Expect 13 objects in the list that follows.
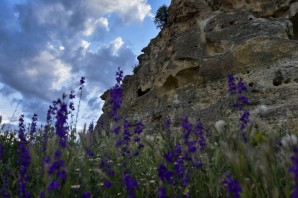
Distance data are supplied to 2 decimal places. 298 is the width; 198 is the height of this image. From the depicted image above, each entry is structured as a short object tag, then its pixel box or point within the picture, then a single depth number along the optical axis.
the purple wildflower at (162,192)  2.57
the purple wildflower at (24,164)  2.96
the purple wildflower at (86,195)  2.85
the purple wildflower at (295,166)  1.67
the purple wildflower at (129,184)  2.93
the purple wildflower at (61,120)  3.26
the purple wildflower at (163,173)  2.75
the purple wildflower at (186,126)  3.31
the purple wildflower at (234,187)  2.37
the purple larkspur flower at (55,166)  2.72
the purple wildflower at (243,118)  3.90
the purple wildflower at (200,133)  4.28
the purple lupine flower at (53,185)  2.59
